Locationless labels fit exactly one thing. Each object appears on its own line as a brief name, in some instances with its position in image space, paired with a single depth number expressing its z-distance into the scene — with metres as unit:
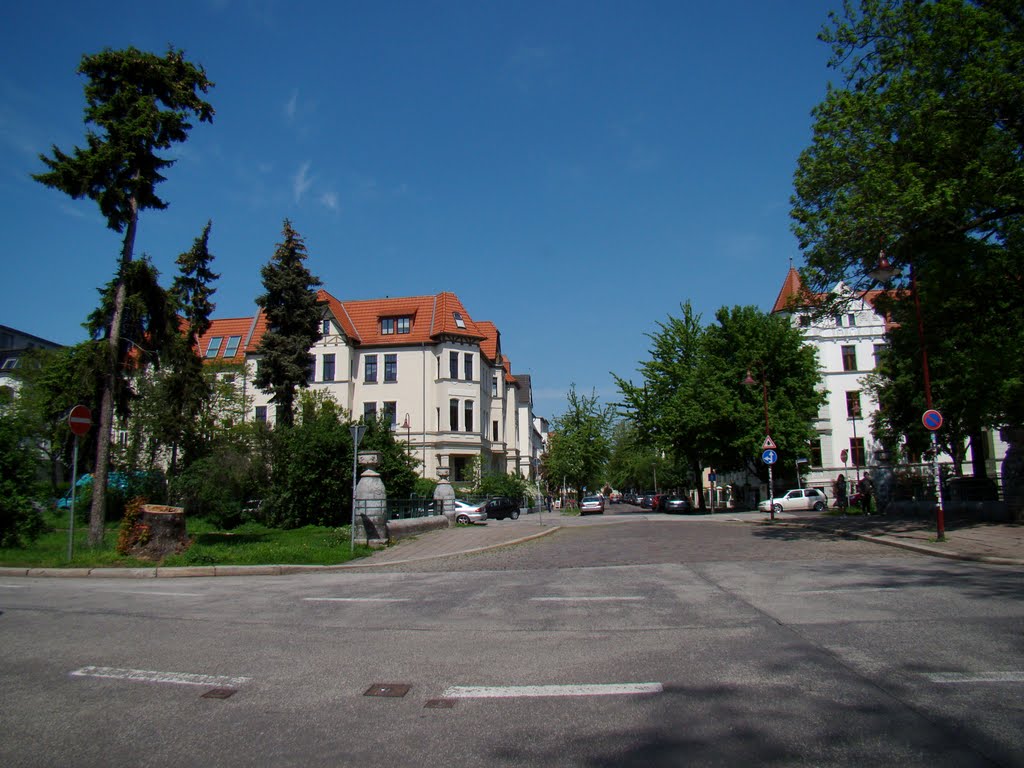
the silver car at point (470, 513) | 36.63
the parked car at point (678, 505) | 52.16
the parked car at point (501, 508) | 43.91
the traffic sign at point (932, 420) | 16.47
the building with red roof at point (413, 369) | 52.34
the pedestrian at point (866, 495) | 31.55
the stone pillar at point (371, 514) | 19.27
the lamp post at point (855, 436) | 55.66
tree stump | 15.62
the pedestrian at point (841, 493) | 34.91
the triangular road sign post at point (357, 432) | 16.50
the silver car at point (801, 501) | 42.59
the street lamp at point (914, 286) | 16.97
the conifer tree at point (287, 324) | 34.31
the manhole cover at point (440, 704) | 4.71
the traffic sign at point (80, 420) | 14.93
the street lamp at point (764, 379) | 32.25
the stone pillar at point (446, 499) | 27.33
